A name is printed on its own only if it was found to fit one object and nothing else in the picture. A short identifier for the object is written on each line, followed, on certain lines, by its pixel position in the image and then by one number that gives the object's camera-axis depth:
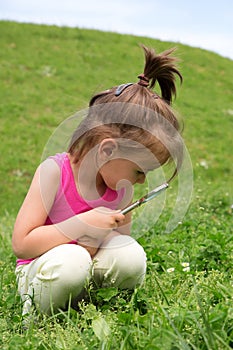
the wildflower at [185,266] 2.85
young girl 2.48
